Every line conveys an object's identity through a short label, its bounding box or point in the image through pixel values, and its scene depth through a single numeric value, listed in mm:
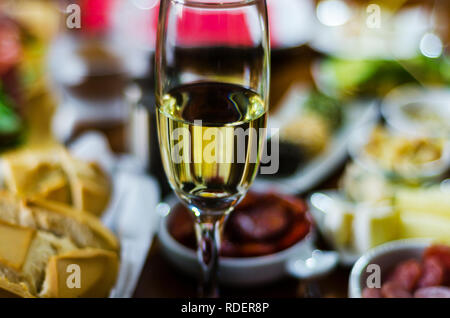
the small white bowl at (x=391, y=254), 656
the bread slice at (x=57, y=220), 668
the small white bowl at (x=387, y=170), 939
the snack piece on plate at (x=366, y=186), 831
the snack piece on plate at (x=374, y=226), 754
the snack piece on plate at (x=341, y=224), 776
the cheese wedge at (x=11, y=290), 554
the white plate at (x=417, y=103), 1094
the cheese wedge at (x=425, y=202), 793
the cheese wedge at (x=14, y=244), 592
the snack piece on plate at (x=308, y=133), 1047
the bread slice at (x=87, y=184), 765
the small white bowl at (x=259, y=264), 710
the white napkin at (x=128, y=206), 689
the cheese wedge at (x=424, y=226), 753
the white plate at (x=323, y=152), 967
